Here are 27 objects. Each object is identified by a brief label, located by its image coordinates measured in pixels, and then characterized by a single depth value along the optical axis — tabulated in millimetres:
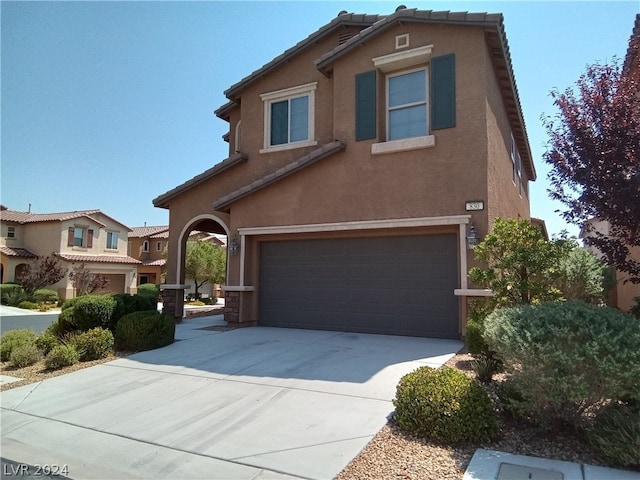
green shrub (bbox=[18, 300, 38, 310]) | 27984
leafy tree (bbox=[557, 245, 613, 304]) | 9984
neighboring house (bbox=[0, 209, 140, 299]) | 33656
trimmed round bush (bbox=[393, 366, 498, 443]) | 4262
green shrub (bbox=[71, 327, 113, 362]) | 8516
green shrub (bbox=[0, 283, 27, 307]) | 28953
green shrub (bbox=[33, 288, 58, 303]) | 29672
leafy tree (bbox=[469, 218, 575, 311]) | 6453
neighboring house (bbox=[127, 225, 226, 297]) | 43562
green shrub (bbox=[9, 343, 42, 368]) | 8461
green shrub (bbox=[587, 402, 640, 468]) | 3627
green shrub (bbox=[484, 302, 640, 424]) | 3764
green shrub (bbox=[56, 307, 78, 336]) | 9664
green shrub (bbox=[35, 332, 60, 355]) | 9045
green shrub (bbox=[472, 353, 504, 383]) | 5898
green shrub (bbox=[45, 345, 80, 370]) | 8047
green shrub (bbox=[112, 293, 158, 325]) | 10258
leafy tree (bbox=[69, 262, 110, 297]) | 30359
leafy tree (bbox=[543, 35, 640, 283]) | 6449
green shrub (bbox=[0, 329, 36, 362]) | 9102
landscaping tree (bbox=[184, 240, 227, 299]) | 32969
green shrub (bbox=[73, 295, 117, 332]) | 9617
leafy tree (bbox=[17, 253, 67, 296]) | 30172
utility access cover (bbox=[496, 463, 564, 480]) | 3557
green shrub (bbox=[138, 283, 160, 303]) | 31672
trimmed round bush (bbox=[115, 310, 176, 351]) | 9188
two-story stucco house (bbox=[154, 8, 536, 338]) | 9805
